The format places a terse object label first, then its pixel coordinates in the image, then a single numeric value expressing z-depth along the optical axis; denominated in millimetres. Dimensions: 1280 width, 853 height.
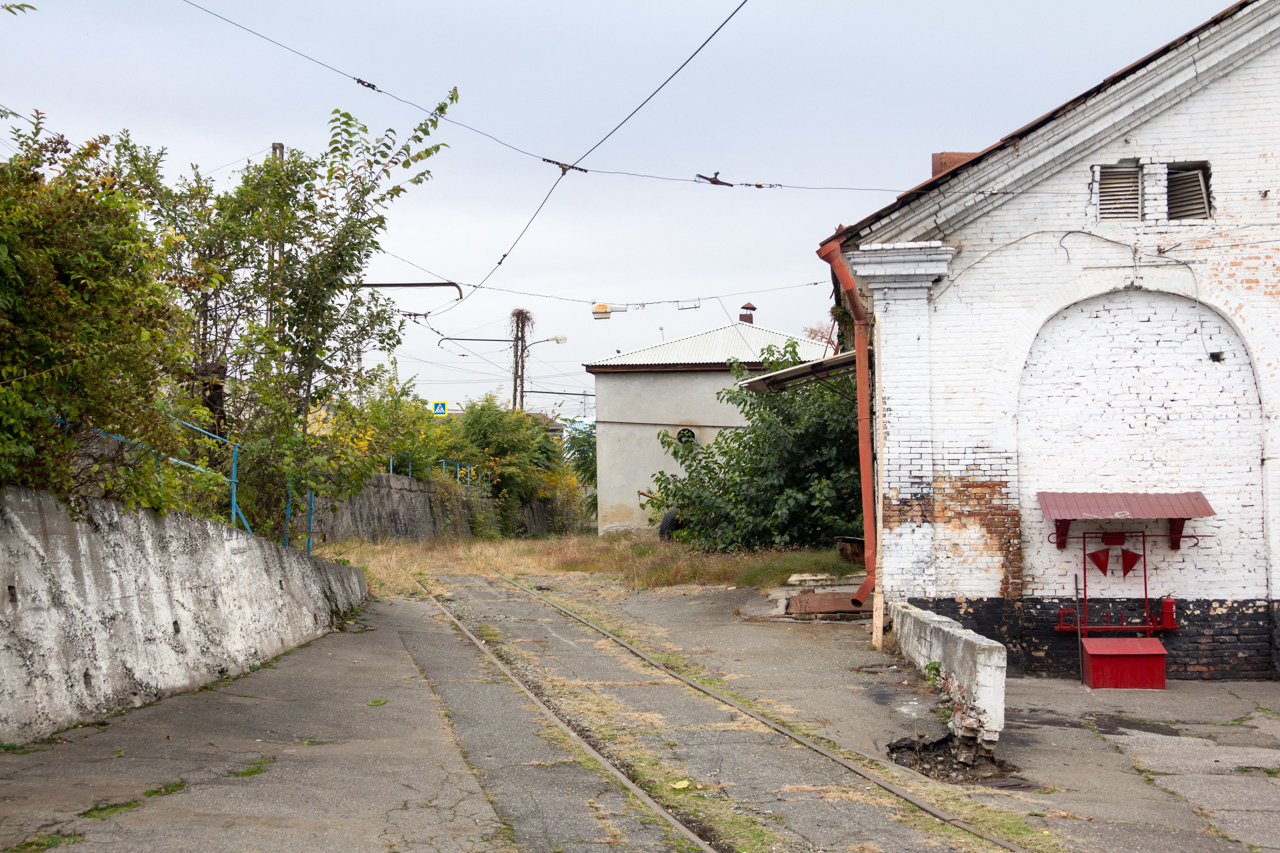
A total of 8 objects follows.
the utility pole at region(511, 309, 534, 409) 48625
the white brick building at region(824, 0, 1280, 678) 10102
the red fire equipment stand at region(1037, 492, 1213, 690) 9477
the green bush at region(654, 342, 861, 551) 17938
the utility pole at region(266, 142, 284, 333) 11953
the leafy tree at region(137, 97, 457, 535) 11734
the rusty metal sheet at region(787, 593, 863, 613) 12492
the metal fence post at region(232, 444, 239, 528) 10672
